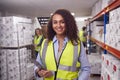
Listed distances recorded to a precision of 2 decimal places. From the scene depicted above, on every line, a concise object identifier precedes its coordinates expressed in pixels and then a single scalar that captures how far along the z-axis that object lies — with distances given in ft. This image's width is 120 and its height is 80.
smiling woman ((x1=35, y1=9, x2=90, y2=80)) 5.80
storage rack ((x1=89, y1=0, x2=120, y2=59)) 7.28
